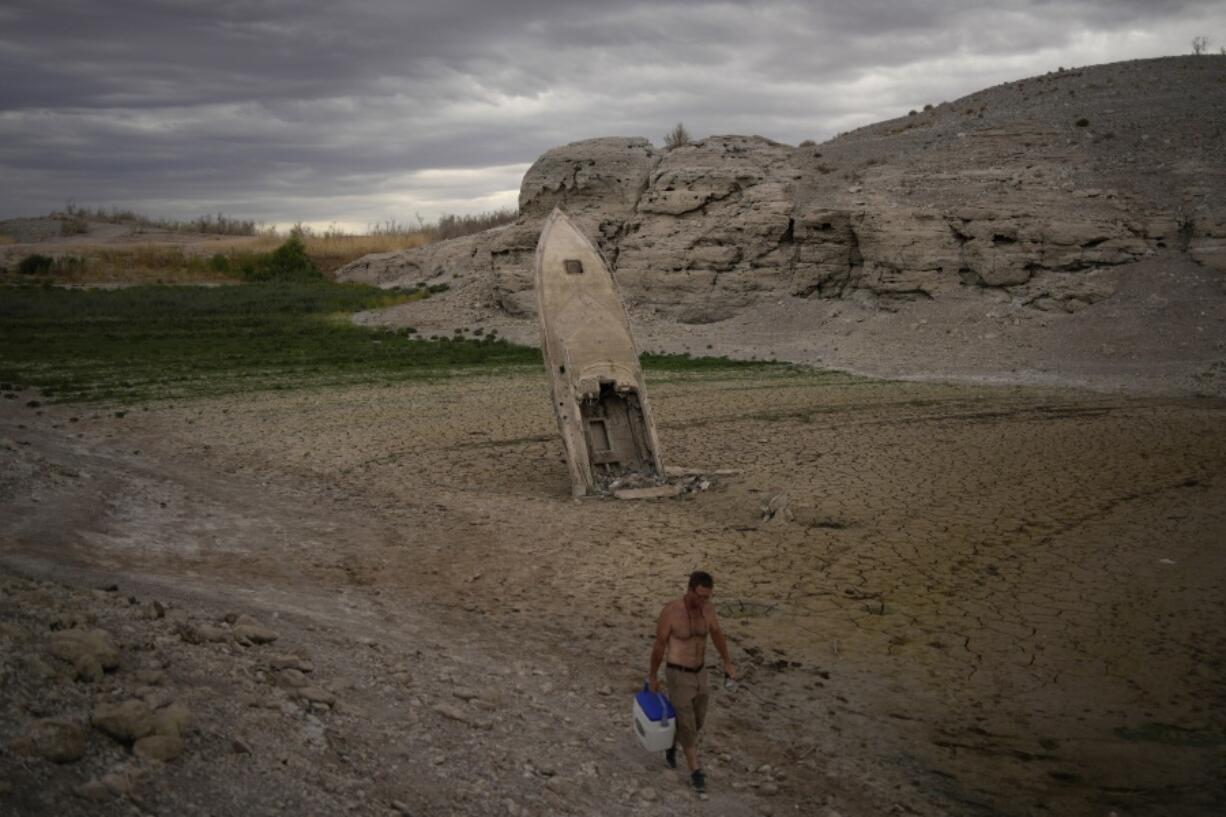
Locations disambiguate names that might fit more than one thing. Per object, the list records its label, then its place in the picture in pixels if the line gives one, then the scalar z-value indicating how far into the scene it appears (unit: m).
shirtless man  6.33
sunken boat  13.81
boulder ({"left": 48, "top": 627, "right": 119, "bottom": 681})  5.93
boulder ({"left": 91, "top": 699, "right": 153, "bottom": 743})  5.40
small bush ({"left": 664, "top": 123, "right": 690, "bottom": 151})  40.02
